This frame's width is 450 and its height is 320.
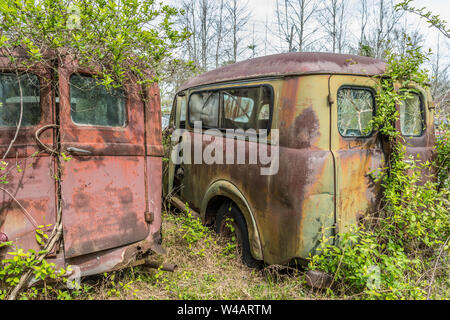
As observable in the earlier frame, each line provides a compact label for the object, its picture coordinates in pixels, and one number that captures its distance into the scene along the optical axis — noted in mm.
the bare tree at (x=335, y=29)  17594
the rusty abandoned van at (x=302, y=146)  2900
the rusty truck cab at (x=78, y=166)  2637
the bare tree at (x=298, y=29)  16656
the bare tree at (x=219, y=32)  16250
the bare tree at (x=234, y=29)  16766
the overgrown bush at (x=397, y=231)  2766
